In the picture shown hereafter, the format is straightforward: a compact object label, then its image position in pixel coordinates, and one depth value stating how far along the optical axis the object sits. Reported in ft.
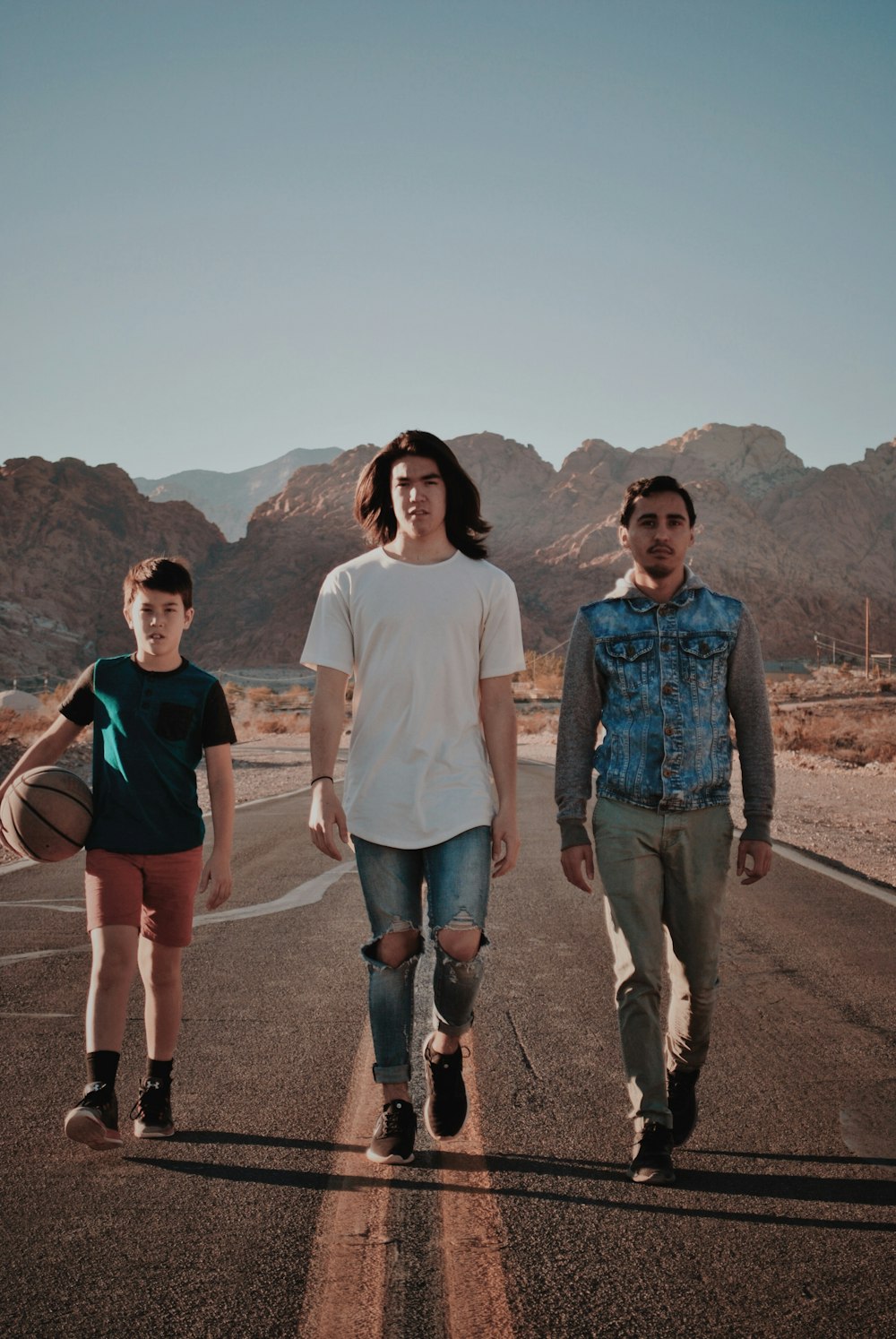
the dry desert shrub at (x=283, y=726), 145.59
